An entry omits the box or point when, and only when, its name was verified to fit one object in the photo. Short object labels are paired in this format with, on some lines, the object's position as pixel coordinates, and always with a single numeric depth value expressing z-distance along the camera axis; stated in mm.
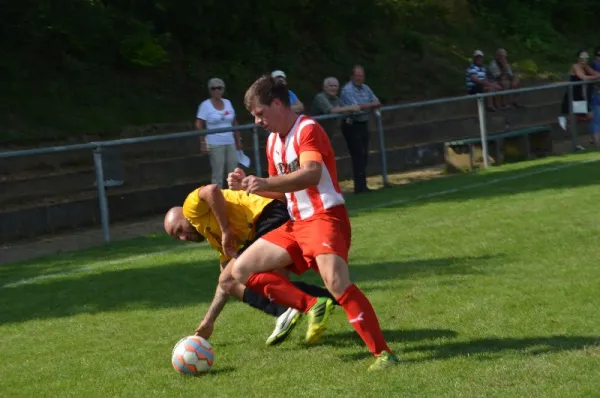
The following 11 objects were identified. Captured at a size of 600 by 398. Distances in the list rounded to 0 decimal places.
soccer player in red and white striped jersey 6945
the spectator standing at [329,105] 17938
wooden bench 20688
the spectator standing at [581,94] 22297
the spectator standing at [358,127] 18016
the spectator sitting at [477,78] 22938
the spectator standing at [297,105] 15285
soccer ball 7312
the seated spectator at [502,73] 24453
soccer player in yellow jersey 7781
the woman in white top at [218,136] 16297
